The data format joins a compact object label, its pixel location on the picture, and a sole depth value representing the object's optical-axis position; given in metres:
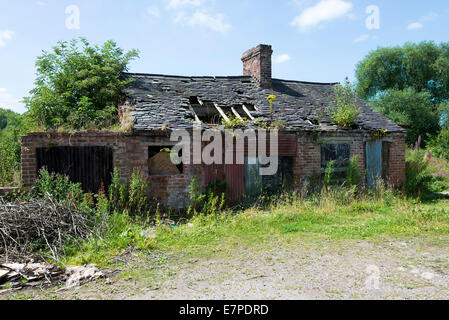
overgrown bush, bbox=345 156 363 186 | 11.27
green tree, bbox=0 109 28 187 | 8.72
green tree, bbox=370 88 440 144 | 27.39
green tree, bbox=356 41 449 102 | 30.53
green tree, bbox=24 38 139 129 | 10.34
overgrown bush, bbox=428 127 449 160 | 20.26
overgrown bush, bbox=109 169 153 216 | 8.42
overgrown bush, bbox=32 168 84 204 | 7.61
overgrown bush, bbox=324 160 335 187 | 10.65
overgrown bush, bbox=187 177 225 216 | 9.02
